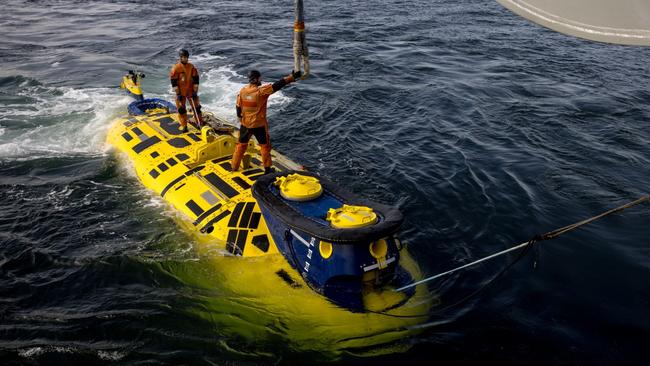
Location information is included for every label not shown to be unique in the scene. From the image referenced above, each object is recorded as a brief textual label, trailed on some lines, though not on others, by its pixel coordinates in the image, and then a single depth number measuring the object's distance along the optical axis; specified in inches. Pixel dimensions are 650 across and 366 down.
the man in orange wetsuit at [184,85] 370.3
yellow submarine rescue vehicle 223.1
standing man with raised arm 300.0
